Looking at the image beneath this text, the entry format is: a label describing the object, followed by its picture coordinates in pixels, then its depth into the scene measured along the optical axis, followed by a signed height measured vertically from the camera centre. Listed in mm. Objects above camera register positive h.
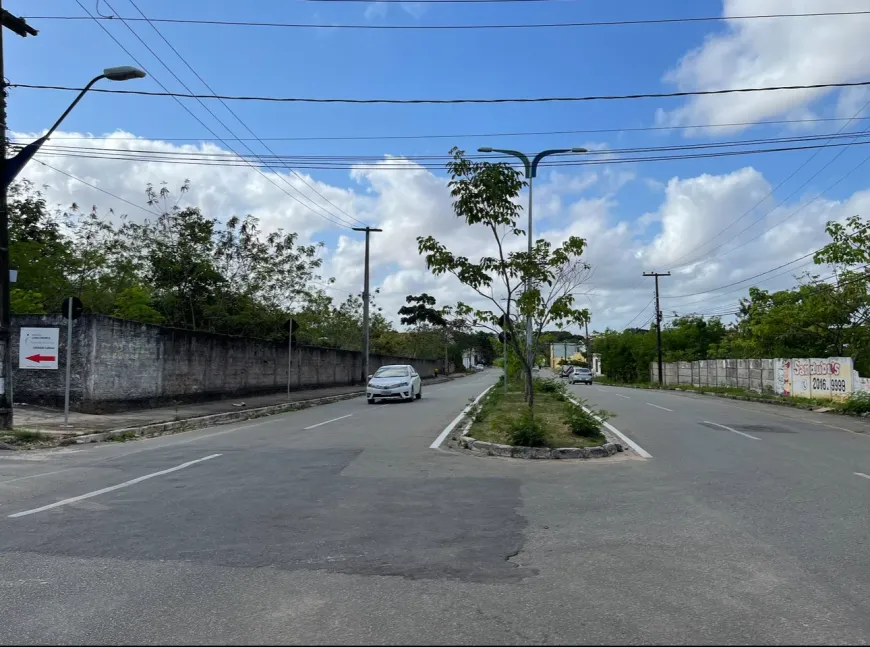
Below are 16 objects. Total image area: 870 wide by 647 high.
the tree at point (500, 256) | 12305 +2098
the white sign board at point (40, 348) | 15234 +307
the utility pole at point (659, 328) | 51938 +3033
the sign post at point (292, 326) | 25316 +1493
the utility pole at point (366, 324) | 37969 +2342
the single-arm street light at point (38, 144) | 12391 +4408
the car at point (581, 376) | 58578 -880
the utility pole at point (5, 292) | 13609 +1442
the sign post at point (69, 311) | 14664 +1130
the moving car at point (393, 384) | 25462 -783
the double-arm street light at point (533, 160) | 16202 +5168
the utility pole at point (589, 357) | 102438 +1566
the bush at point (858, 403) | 21188 -1124
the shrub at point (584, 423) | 12898 -1127
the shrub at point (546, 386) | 27661 -885
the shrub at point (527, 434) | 11602 -1220
